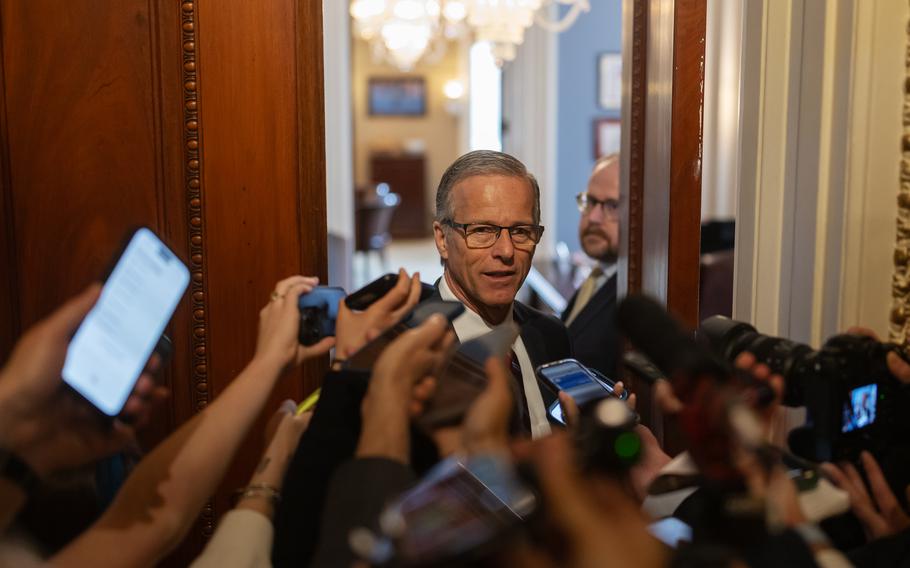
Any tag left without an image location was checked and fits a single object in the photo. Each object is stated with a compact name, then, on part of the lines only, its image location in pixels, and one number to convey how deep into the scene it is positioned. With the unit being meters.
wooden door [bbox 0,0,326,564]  1.48
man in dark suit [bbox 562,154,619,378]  2.40
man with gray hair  1.75
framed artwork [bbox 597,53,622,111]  6.48
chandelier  4.73
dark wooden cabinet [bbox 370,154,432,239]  13.06
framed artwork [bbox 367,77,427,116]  14.00
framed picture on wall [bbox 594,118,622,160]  6.48
